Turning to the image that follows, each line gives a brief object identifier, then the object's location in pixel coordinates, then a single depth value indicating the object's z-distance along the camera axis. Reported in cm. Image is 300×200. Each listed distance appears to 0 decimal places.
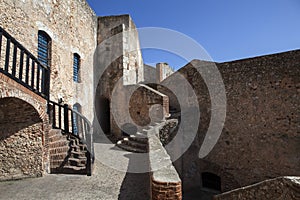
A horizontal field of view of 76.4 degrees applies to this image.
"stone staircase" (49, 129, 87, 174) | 523
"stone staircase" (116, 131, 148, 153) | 732
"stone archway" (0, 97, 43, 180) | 489
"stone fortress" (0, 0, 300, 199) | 489
